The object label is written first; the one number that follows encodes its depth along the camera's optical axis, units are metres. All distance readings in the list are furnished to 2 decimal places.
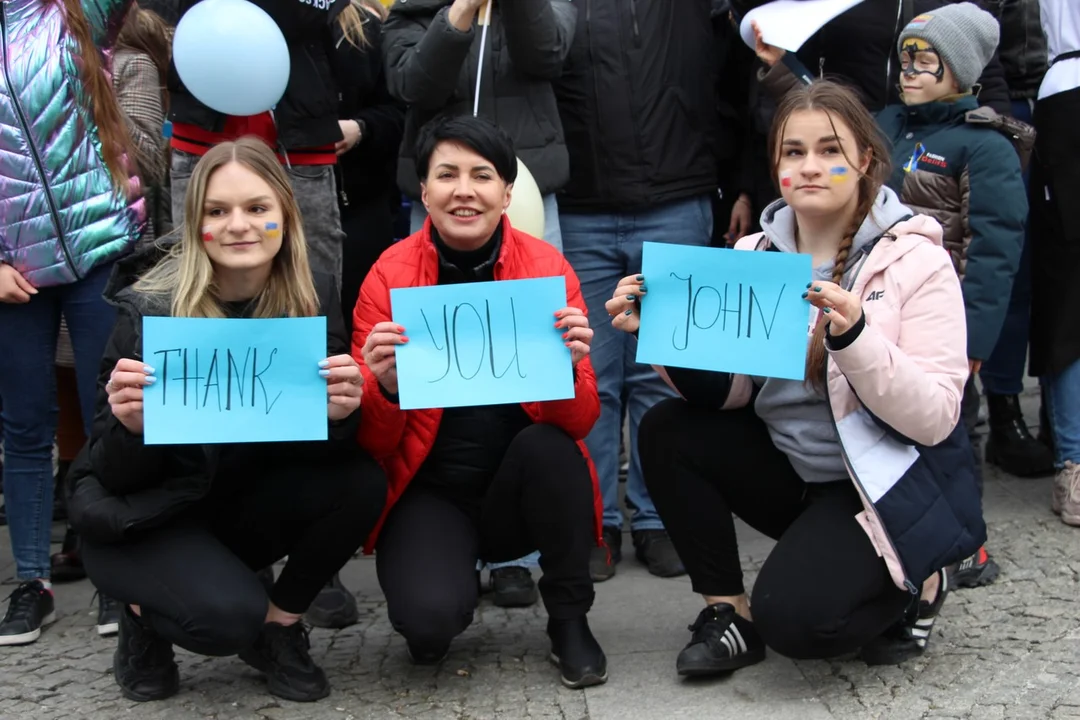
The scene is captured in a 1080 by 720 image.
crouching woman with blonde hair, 3.01
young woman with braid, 2.97
